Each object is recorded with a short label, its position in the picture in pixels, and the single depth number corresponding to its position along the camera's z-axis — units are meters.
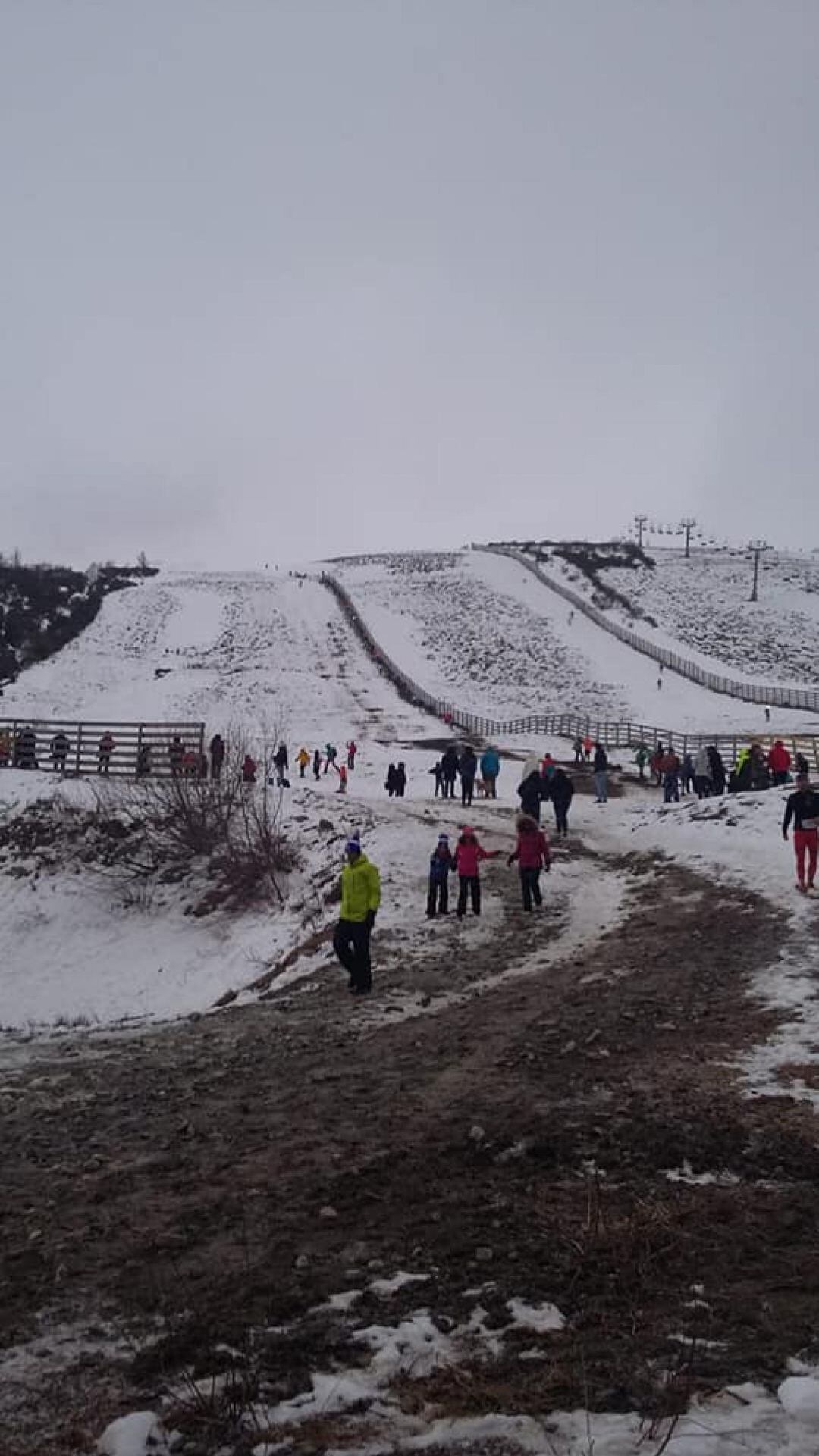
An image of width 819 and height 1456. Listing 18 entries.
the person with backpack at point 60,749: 32.09
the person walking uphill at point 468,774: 26.64
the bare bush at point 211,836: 22.95
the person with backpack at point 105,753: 31.17
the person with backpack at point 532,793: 21.28
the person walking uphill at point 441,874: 16.48
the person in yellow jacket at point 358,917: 12.21
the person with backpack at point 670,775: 27.44
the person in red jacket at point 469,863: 16.02
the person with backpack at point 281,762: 32.38
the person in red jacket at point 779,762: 25.23
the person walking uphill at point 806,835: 14.70
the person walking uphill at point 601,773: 27.25
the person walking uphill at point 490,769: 29.27
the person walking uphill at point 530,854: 15.78
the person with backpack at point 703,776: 26.97
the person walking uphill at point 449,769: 29.44
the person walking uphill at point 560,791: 21.75
